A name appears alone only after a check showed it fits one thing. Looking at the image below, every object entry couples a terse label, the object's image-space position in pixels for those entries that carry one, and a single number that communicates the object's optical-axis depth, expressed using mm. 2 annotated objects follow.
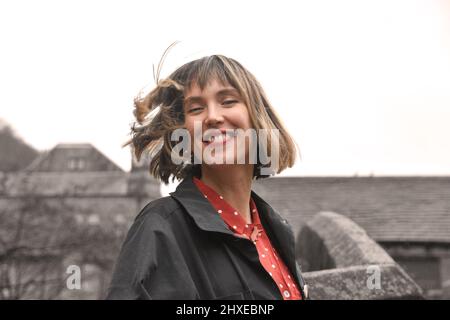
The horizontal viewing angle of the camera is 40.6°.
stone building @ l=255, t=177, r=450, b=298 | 16125
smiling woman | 1385
